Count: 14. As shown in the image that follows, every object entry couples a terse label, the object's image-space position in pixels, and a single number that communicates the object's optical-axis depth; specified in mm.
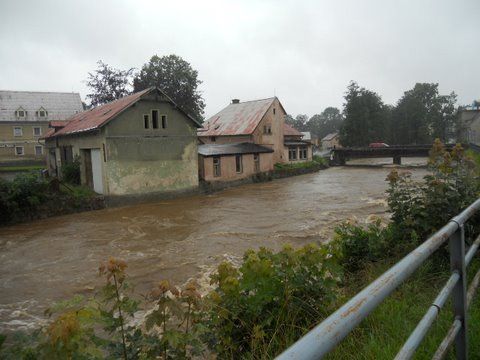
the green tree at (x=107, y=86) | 44719
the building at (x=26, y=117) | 46969
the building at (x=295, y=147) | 40409
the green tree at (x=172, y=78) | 45781
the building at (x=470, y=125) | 54025
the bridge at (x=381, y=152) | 44038
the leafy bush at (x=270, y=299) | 3973
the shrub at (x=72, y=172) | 24906
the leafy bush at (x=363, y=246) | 6770
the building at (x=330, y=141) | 86500
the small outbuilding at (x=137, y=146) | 22172
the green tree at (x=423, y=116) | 64062
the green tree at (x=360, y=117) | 59031
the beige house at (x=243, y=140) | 29375
